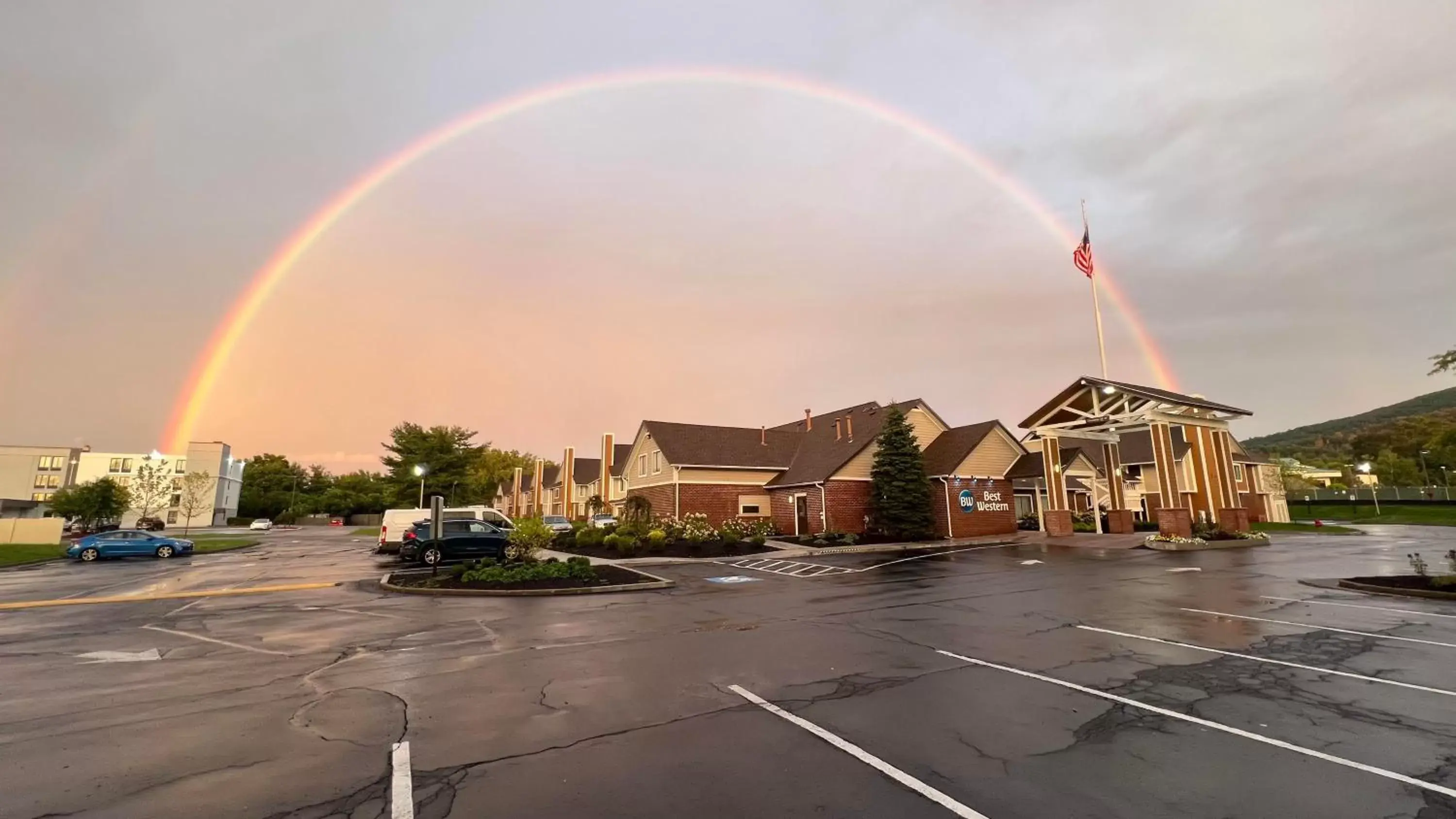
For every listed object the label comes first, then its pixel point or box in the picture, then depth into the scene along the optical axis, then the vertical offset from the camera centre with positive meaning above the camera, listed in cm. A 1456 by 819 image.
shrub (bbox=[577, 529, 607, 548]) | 3016 -132
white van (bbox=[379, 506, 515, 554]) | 2834 -30
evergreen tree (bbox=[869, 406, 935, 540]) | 3241 +79
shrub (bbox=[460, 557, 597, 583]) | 1634 -160
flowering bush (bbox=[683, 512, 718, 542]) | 2866 -106
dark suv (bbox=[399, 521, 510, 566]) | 2319 -105
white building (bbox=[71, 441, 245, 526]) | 9012 +853
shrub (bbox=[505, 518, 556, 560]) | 1831 -79
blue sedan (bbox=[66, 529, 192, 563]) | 2872 -103
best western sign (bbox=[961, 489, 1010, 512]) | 3450 -20
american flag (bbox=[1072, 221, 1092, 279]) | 3125 +1192
